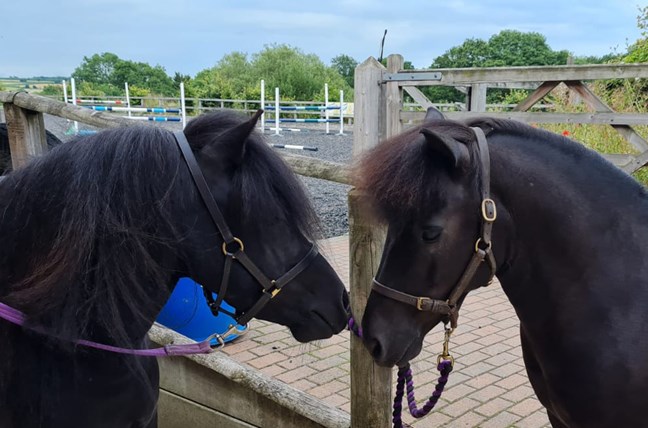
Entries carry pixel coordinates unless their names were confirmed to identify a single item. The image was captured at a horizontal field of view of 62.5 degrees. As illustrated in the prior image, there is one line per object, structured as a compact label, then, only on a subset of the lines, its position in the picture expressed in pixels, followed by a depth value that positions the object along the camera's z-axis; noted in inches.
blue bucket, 141.9
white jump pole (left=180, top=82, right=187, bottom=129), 704.5
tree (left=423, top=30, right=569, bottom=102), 2192.4
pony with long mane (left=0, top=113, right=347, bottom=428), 58.4
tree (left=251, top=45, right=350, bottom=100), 1514.5
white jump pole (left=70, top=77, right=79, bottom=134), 694.3
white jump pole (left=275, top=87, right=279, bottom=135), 783.6
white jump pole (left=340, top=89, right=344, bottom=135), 826.9
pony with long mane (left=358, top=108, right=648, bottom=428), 62.5
